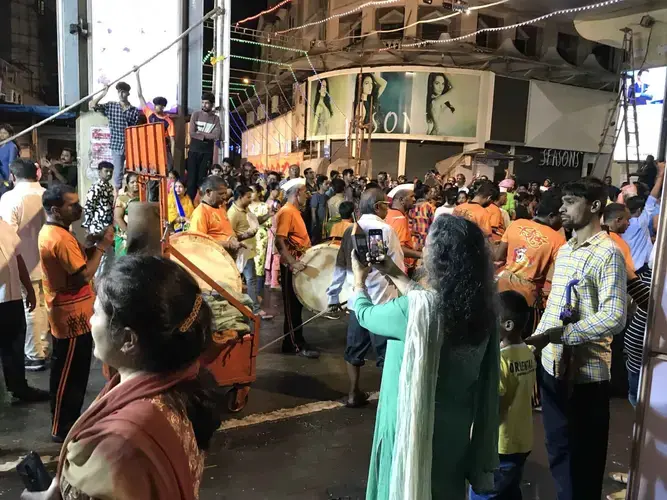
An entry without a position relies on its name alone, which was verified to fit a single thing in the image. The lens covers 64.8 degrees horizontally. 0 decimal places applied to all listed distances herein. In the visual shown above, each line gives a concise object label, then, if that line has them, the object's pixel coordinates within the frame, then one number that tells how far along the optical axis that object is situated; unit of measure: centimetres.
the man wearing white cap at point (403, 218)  614
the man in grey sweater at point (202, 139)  761
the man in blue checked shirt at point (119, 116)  707
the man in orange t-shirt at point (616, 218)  498
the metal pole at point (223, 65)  693
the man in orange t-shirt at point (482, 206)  676
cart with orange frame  397
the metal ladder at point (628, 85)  1233
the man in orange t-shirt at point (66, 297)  366
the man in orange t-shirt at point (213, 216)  573
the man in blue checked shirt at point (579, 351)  276
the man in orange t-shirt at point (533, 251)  454
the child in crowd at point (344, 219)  559
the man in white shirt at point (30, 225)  512
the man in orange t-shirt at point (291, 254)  596
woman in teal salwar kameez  208
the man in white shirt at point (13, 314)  424
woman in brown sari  125
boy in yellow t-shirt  271
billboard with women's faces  2064
